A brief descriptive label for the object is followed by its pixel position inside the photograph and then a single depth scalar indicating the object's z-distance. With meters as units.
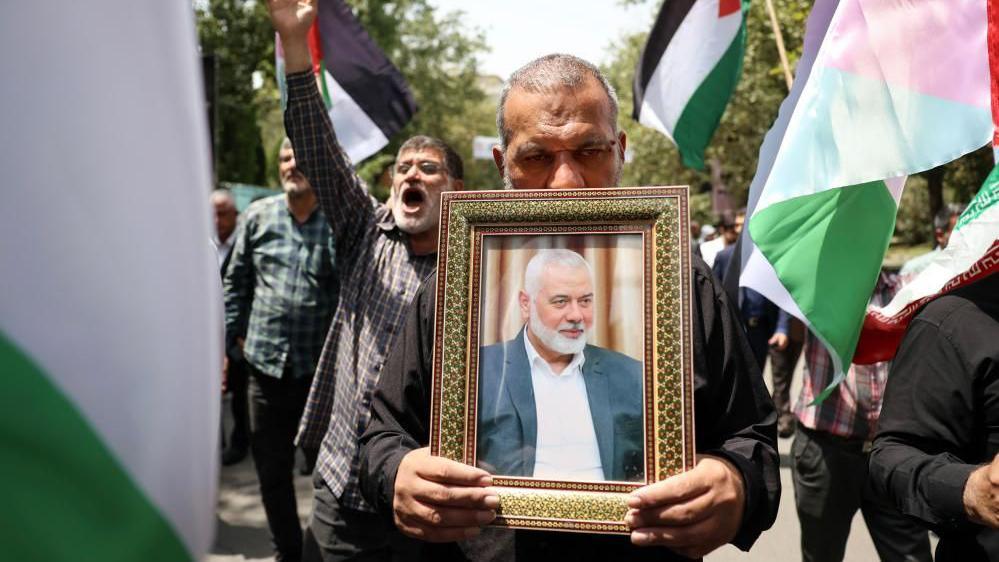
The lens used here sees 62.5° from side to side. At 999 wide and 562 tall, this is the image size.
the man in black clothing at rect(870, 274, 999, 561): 1.76
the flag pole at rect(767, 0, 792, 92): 3.40
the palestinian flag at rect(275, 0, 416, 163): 4.65
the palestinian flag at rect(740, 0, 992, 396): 2.40
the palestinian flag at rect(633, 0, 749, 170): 4.94
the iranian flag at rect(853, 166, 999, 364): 1.91
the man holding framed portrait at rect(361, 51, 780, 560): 1.35
